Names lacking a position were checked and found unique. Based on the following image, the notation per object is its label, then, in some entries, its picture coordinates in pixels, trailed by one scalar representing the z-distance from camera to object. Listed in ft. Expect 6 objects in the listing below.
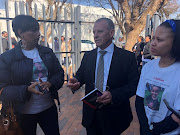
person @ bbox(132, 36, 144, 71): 26.14
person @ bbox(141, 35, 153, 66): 21.94
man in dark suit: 5.71
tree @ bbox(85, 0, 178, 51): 28.45
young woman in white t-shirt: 4.13
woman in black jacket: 5.57
